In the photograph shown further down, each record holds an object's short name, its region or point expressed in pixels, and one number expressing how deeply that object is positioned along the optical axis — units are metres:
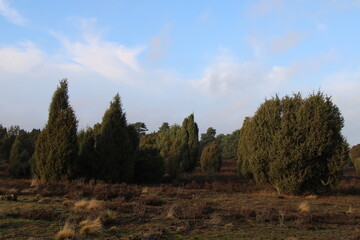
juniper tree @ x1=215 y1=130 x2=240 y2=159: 66.12
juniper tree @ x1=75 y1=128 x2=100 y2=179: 21.34
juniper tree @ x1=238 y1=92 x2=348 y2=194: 17.36
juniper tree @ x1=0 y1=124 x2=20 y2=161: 40.03
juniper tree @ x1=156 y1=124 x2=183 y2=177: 31.97
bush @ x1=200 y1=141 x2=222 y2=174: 36.34
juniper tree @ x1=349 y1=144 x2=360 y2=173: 56.04
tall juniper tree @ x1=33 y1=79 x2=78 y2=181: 19.12
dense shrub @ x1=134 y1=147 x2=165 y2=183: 25.33
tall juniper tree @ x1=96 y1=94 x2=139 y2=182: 21.44
